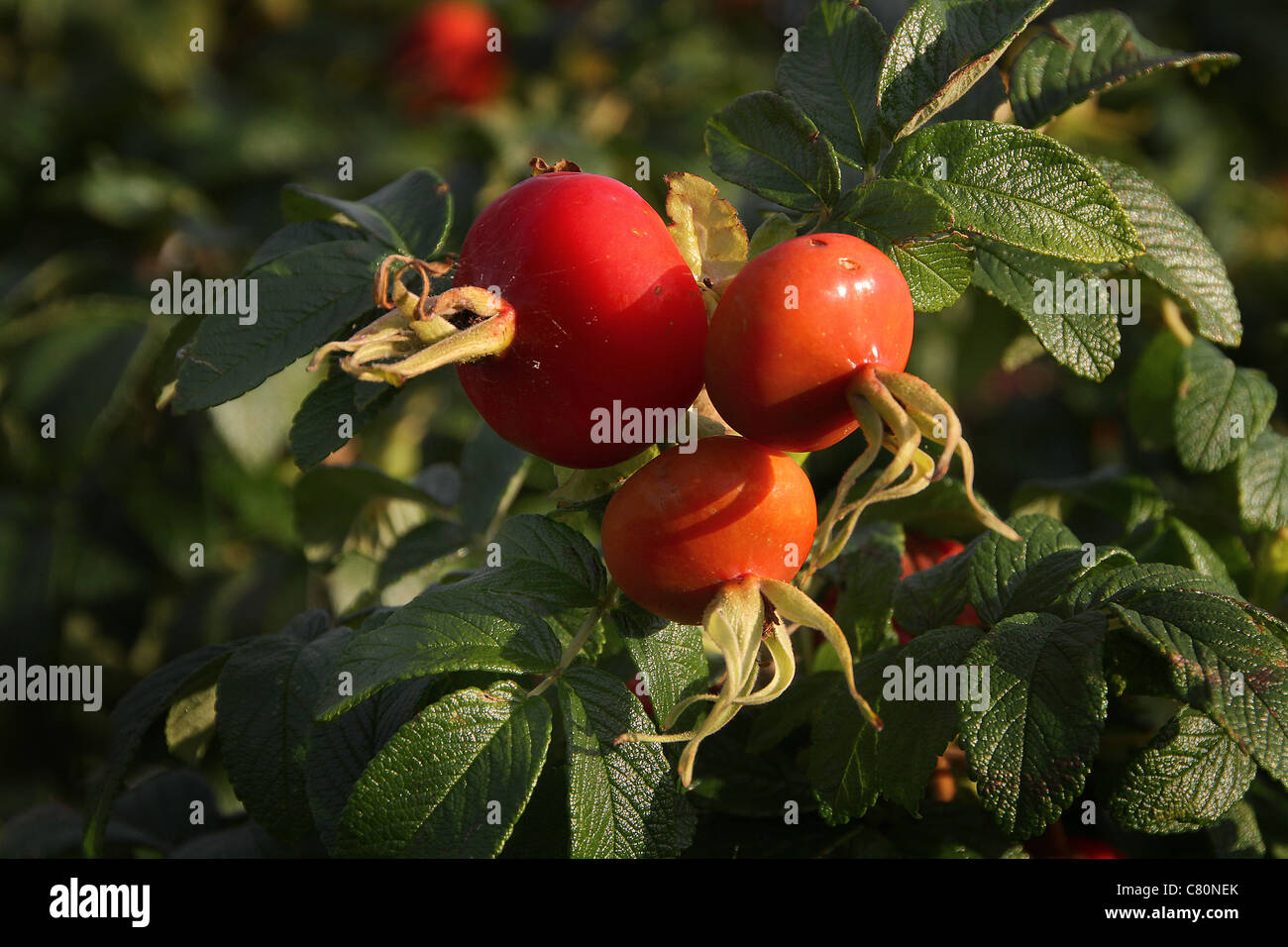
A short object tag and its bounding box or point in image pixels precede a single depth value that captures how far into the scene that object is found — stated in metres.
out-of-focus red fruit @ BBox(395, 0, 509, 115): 0.69
